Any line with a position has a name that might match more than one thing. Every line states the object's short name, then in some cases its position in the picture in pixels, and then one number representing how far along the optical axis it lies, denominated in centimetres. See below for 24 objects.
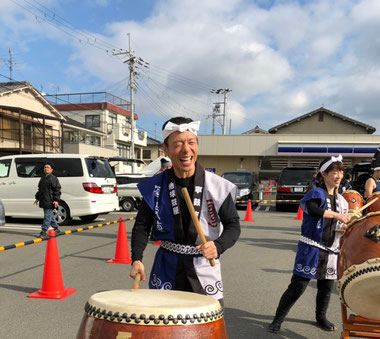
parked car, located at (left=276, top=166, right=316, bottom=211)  1516
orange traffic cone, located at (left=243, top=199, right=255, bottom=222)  1210
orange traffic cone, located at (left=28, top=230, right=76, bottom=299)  443
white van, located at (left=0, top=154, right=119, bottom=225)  995
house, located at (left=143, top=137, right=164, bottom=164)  4446
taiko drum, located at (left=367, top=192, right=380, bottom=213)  434
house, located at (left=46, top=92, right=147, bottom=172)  3353
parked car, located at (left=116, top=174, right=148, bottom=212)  1425
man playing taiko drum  206
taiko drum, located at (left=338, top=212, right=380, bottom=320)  225
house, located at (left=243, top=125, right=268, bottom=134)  3997
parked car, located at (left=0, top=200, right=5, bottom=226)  747
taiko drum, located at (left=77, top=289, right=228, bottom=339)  146
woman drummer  332
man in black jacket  820
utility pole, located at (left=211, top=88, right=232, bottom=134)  3812
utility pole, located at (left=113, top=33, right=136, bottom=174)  3002
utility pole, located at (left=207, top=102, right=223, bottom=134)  5264
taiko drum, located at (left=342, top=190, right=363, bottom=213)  592
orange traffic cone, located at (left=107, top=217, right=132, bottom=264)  619
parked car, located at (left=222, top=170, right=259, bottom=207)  1612
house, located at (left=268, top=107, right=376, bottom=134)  2950
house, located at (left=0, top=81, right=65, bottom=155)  2203
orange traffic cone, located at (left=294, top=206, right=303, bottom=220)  1276
